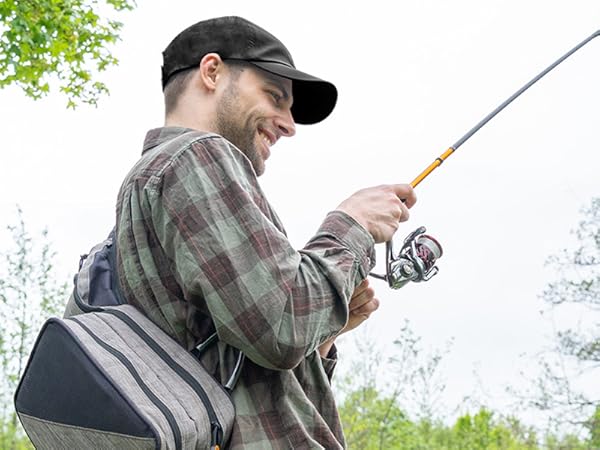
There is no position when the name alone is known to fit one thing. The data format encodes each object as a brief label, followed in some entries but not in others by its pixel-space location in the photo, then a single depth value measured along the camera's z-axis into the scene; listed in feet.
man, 5.00
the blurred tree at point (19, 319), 18.97
